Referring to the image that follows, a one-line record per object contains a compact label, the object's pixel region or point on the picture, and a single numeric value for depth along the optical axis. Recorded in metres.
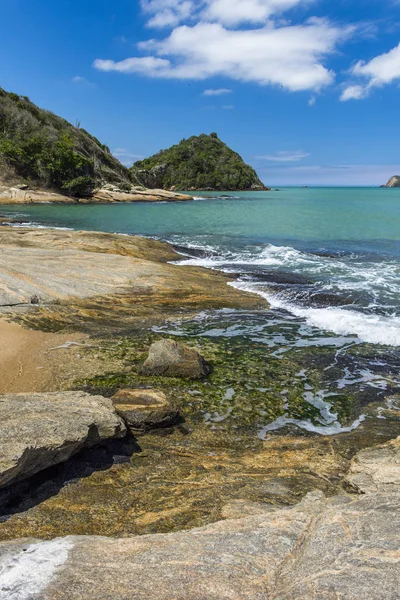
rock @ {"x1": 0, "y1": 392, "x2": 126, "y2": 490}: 5.68
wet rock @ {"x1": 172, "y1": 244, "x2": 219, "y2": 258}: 28.79
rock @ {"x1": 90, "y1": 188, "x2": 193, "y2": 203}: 90.62
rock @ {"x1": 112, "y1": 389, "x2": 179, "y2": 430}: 8.15
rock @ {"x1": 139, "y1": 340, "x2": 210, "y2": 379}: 10.41
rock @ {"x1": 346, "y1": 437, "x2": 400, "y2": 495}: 5.92
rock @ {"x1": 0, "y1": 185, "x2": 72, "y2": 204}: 75.12
